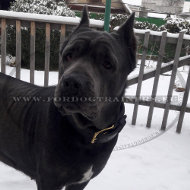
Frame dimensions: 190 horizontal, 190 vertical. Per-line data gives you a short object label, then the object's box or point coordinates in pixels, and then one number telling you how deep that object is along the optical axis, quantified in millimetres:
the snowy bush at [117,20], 10217
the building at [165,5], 24656
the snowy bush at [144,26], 11238
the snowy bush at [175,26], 9984
